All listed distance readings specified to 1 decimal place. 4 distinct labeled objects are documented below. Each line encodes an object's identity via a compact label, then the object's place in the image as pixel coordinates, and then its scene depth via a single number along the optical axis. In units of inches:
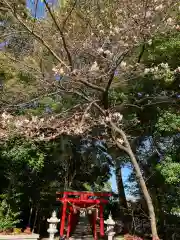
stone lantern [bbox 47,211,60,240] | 268.5
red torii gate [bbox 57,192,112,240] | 307.3
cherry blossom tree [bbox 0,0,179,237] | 186.2
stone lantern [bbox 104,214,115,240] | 280.2
